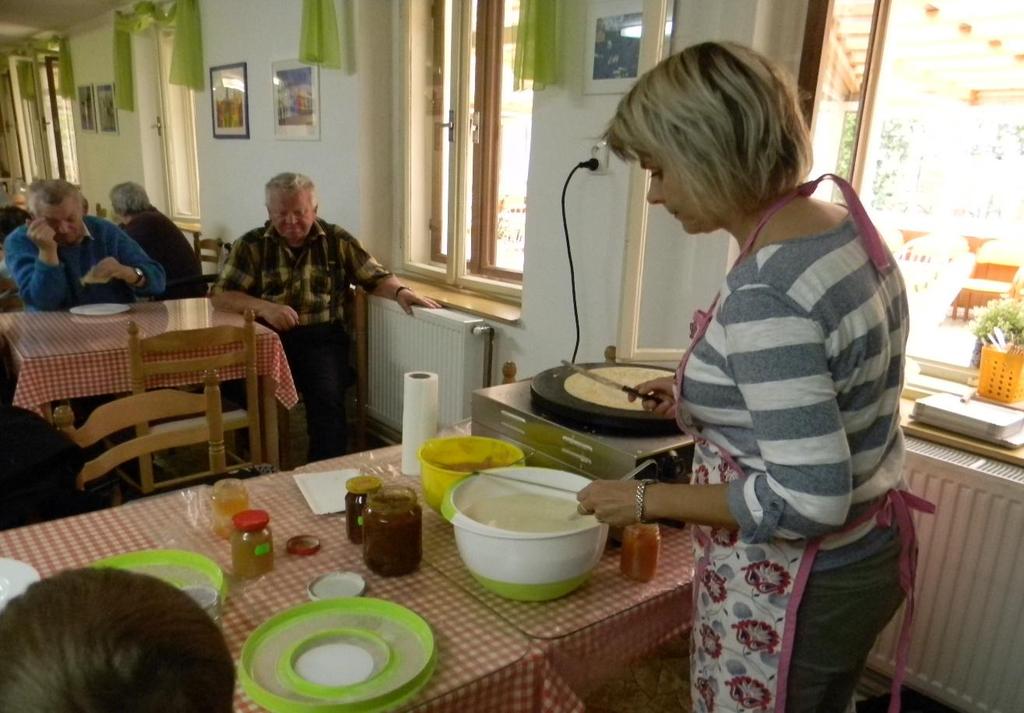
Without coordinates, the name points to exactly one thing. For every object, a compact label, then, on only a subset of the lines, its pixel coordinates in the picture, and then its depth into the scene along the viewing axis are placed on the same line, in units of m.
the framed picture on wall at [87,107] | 5.98
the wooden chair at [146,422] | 1.52
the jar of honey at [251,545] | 1.00
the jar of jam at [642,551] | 1.05
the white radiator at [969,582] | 1.48
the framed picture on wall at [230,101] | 3.96
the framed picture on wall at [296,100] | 3.42
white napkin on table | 1.22
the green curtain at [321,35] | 3.03
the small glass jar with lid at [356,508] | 1.12
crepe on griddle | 1.25
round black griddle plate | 1.16
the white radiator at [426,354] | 2.74
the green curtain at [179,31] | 4.14
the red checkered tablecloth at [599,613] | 0.93
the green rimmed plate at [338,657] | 0.76
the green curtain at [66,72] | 6.24
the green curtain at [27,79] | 7.31
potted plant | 1.65
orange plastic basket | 1.65
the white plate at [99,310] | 2.54
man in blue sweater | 2.59
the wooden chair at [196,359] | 2.00
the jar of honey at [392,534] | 1.01
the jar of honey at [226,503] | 1.13
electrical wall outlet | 2.26
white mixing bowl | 0.93
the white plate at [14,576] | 0.91
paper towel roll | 1.32
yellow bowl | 1.19
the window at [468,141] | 2.87
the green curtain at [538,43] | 2.29
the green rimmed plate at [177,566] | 0.96
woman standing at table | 0.73
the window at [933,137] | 1.75
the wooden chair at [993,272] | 1.79
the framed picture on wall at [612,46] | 2.13
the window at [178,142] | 5.14
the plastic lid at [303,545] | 1.08
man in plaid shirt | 2.79
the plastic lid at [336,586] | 0.96
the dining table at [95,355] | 2.06
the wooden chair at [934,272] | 1.89
